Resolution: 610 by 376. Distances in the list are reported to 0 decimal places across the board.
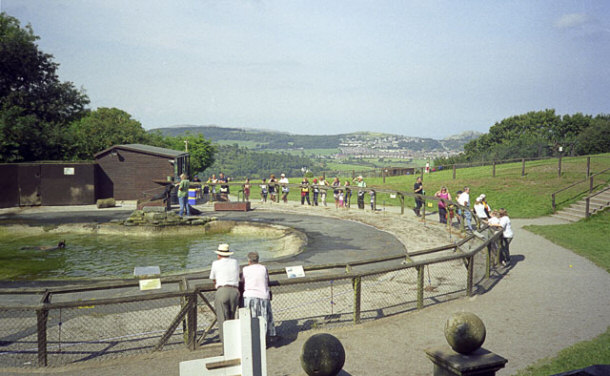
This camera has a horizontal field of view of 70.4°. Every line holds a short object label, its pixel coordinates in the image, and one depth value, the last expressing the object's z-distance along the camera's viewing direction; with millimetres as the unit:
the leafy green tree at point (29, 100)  34562
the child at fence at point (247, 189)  29077
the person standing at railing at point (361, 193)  26838
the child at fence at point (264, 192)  30617
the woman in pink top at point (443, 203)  20969
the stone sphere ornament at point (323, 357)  3354
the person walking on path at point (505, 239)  13586
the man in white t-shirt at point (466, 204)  18938
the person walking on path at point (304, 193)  29503
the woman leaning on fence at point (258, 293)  7711
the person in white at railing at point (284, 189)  29750
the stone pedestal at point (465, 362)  4059
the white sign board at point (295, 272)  8227
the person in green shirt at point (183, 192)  22719
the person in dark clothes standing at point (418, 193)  23736
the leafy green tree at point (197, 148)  69562
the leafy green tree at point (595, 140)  65438
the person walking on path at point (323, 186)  28391
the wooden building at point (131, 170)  29875
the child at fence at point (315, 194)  28900
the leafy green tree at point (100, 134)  41781
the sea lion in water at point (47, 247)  17141
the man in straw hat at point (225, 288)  7602
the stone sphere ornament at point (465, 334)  4219
